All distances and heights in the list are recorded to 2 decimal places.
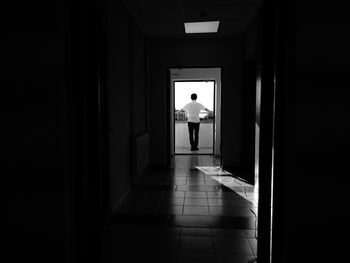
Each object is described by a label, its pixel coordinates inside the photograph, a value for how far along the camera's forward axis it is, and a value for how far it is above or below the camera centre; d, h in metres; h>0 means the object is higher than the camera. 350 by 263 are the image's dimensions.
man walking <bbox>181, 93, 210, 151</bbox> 9.22 -0.37
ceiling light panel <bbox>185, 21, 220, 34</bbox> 5.25 +1.44
